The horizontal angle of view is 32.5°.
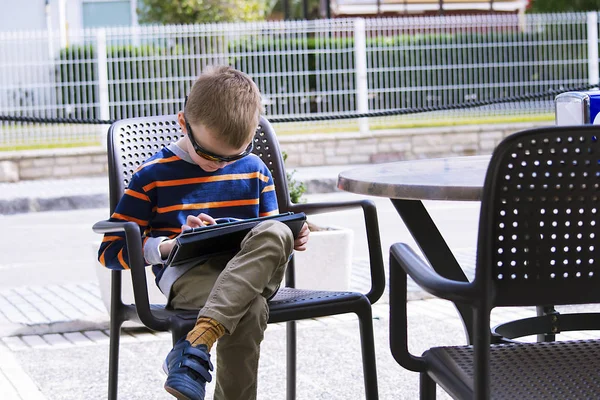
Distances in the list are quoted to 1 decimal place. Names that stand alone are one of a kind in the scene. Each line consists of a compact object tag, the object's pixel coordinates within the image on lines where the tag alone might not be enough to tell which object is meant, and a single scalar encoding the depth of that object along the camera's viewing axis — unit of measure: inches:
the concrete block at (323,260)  193.2
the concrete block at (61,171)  492.1
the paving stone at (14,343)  177.8
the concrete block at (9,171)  482.3
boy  95.8
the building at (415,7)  916.6
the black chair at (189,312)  103.0
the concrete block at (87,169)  493.4
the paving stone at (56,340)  180.5
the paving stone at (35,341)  179.7
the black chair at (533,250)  77.4
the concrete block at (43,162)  488.4
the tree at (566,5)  873.5
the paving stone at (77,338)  181.8
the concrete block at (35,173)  488.7
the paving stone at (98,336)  183.1
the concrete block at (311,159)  524.4
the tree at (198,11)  735.7
